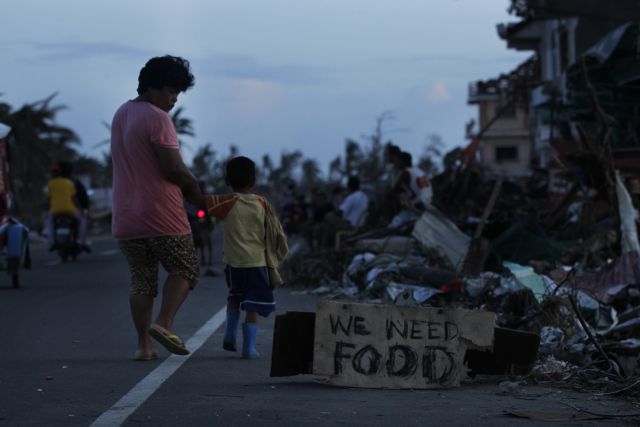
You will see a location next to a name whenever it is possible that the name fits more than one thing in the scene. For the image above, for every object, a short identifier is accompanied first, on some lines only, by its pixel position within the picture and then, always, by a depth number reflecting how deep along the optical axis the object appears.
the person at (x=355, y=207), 20.97
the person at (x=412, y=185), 17.38
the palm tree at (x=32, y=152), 45.97
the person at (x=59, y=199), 21.94
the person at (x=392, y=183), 17.83
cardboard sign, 7.00
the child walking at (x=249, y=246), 8.41
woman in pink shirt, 8.01
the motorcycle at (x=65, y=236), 21.81
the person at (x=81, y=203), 22.61
